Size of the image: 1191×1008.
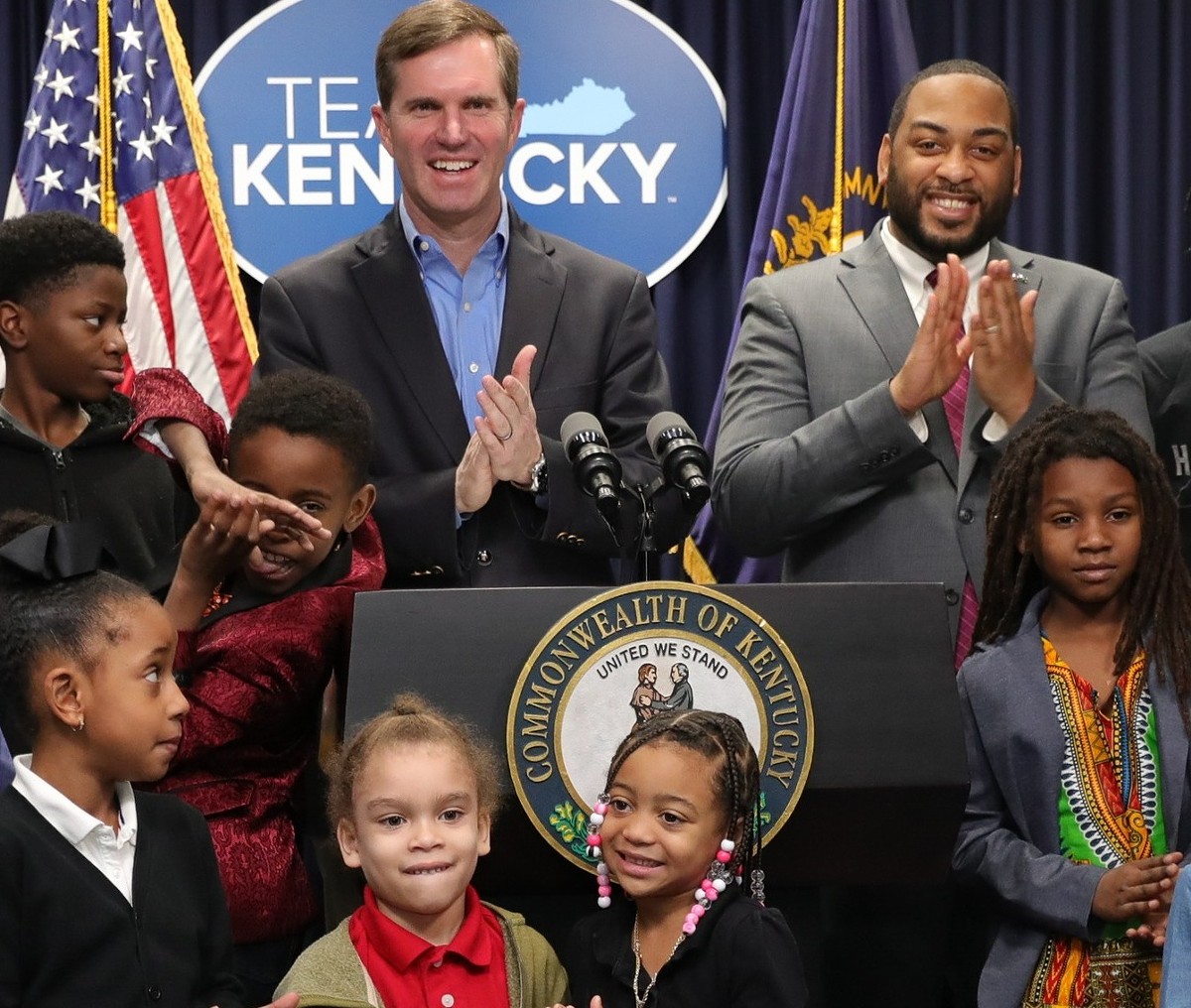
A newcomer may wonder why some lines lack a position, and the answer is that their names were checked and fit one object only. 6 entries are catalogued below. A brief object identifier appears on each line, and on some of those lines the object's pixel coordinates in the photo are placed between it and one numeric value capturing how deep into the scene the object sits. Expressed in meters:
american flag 5.26
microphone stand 2.83
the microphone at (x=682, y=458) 2.73
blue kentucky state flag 5.29
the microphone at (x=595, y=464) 2.73
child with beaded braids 2.53
